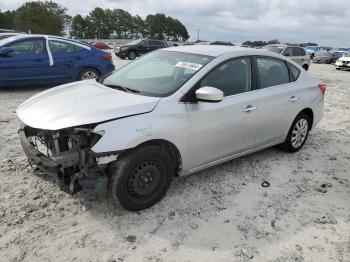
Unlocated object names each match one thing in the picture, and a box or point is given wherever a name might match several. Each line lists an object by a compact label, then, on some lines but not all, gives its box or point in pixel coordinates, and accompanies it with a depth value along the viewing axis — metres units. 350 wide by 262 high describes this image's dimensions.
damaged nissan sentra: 3.70
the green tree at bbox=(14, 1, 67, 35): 59.41
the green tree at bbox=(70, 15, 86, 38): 108.62
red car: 40.63
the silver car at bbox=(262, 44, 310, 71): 17.55
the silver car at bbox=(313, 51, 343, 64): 37.03
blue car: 9.80
